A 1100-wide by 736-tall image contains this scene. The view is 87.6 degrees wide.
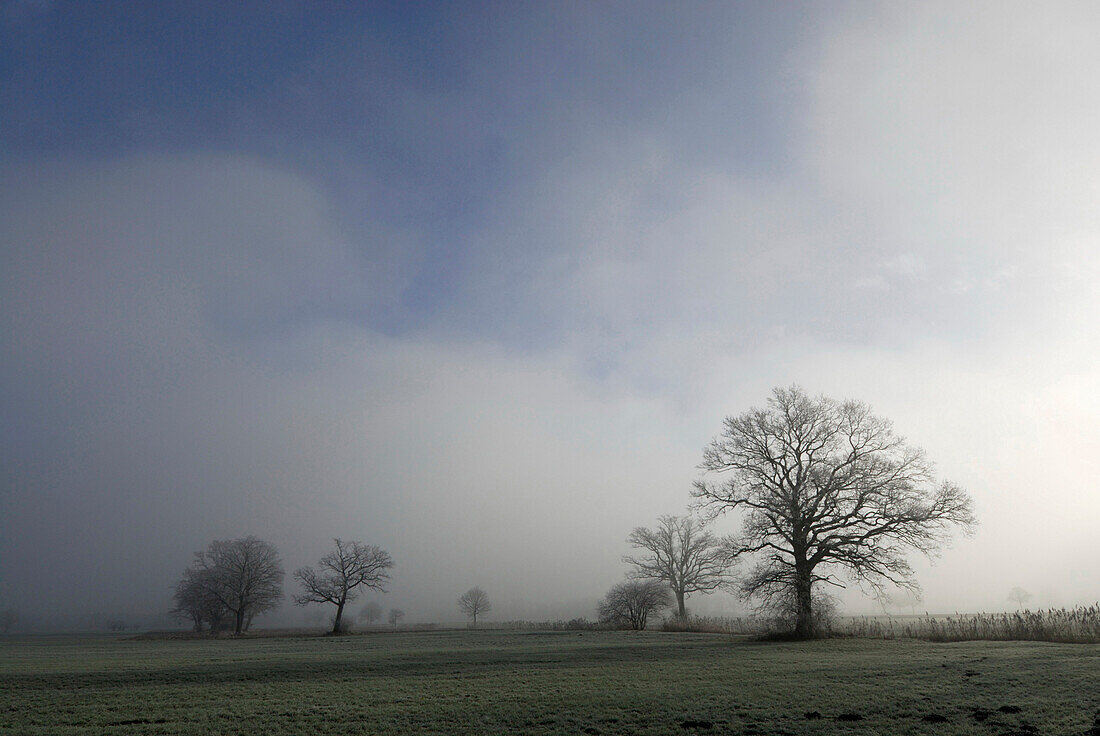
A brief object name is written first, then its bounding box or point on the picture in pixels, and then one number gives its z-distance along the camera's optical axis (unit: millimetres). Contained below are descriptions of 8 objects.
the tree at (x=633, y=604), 55156
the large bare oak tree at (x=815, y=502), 31422
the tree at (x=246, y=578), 76188
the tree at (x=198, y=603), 79062
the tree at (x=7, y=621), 132250
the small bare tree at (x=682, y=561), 63469
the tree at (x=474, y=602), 121812
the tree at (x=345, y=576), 70500
